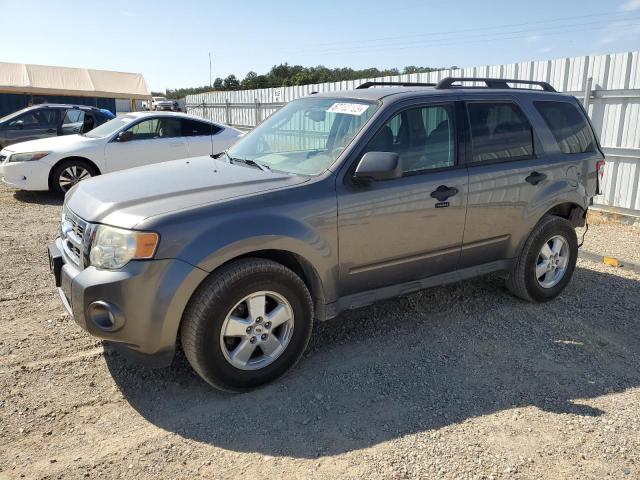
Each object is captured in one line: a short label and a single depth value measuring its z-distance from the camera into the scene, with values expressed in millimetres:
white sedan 9055
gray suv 2984
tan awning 23828
